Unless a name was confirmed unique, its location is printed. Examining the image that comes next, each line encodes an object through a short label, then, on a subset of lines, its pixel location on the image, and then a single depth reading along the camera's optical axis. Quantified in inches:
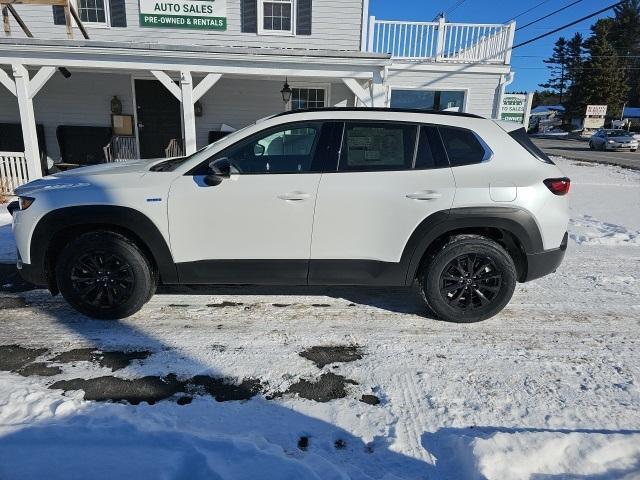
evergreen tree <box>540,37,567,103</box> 3681.1
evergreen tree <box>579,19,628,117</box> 2386.8
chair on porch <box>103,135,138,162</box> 446.3
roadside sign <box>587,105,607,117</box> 2063.2
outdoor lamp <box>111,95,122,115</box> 448.5
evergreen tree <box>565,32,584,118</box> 2541.8
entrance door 455.5
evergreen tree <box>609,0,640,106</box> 2854.3
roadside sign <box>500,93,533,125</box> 583.5
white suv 137.3
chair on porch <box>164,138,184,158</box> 414.9
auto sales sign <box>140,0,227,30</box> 432.5
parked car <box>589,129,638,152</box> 1230.3
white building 435.8
